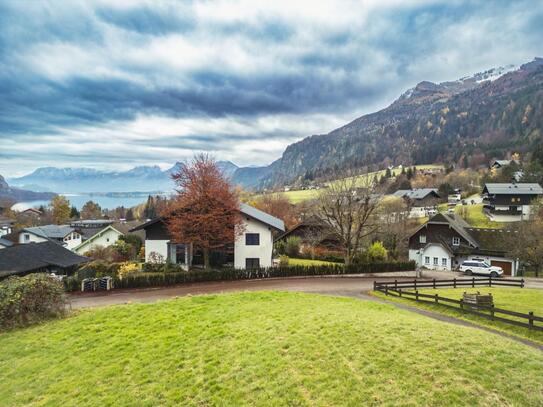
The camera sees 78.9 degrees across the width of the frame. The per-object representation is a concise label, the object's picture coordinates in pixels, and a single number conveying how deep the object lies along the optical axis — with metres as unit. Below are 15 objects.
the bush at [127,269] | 31.76
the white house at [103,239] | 63.41
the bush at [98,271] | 30.83
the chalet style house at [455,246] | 45.31
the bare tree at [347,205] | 41.00
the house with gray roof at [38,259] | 34.78
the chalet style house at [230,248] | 36.06
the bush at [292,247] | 51.16
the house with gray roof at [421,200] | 88.77
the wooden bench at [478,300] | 18.06
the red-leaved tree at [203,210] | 32.88
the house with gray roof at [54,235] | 72.94
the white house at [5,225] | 85.86
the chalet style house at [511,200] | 74.25
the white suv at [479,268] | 38.34
